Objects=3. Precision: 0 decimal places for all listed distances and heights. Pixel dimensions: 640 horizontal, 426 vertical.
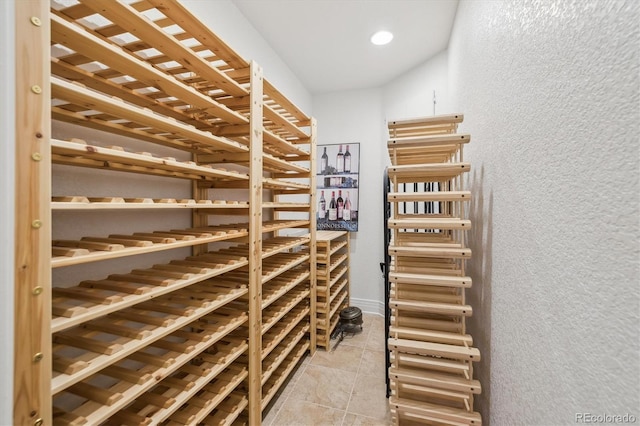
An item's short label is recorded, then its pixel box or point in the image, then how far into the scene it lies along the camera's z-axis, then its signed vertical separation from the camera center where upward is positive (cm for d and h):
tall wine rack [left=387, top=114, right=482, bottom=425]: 128 -61
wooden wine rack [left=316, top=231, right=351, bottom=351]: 271 -80
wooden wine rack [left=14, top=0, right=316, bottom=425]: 64 -7
